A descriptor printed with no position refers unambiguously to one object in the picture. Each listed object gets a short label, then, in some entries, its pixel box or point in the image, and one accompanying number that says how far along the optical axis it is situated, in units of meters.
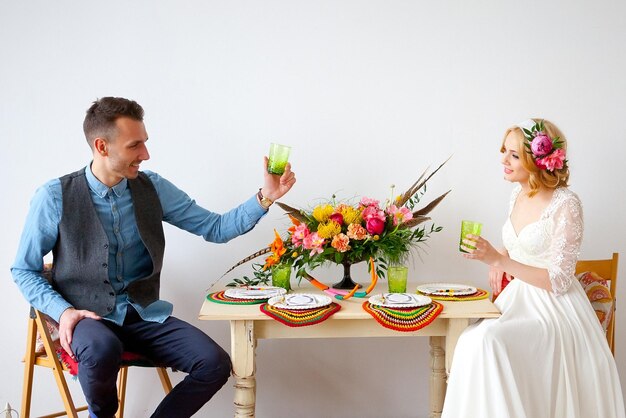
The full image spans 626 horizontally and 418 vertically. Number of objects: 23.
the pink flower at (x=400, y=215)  2.63
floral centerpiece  2.58
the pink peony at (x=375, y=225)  2.58
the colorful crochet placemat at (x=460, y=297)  2.57
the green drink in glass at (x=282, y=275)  2.68
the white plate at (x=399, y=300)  2.43
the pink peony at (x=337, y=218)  2.61
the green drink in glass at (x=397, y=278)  2.64
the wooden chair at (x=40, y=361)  2.40
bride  2.28
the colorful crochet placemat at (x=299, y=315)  2.34
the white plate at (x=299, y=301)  2.39
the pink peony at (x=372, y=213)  2.60
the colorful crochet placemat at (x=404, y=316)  2.35
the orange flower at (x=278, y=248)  2.63
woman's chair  2.79
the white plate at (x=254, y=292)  2.54
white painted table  2.37
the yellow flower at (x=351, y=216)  2.62
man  2.35
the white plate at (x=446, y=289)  2.61
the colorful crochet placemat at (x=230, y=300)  2.48
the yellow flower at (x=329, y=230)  2.58
